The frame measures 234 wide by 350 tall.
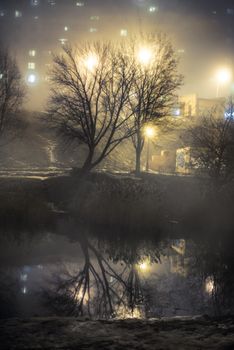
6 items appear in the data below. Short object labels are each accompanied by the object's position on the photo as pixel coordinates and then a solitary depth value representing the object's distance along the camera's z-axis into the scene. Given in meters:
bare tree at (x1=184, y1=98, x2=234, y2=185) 35.88
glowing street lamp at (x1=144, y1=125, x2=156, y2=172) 46.41
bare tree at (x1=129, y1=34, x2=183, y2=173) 43.00
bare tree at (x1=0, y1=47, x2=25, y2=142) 44.19
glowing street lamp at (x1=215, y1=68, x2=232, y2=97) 128.96
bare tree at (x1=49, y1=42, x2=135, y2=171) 39.78
